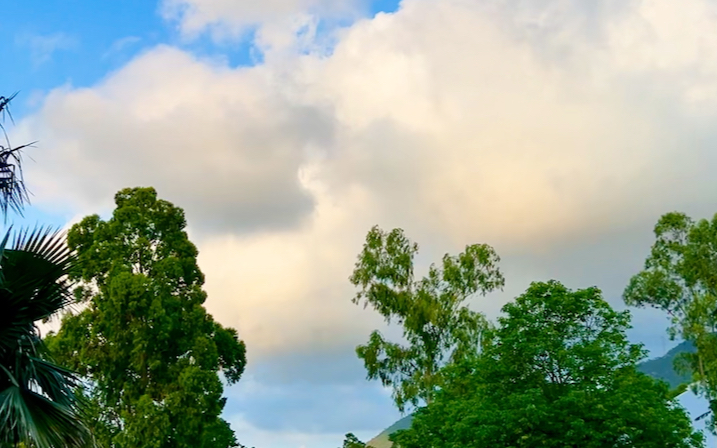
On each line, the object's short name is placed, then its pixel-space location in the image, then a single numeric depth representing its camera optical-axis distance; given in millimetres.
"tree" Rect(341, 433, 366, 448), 39031
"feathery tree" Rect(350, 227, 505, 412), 37022
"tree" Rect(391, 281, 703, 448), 24438
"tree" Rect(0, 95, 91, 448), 10781
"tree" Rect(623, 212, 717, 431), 35156
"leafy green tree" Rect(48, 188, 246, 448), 31016
